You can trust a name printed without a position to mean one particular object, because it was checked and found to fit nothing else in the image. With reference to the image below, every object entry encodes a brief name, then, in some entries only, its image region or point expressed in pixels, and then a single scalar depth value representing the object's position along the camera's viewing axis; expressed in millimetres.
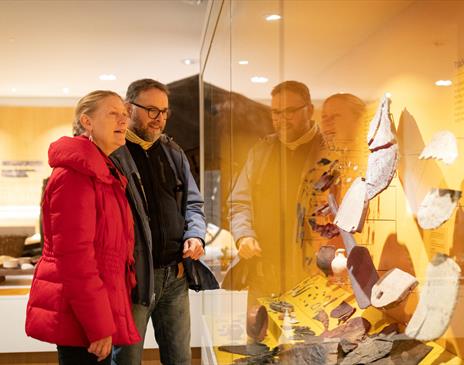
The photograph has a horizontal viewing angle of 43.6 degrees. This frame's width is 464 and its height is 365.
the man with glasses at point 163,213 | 2098
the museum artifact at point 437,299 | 909
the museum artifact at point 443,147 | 900
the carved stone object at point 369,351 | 1097
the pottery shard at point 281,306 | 1343
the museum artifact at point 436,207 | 910
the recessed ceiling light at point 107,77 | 5593
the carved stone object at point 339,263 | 1230
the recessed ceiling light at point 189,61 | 5020
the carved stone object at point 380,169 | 1079
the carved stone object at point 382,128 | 1081
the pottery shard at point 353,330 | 1169
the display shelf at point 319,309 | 959
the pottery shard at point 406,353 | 987
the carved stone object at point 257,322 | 1539
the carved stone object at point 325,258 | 1255
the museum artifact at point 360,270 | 1158
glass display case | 937
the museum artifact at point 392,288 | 1032
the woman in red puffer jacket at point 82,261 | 1600
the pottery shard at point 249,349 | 1557
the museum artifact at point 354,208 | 1170
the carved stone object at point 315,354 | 1210
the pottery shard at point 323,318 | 1261
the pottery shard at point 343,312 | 1203
